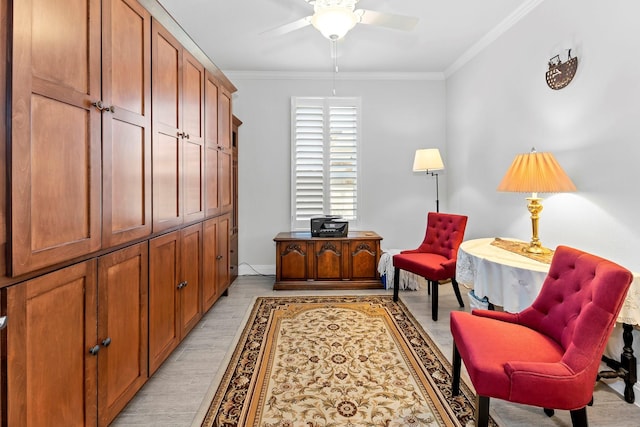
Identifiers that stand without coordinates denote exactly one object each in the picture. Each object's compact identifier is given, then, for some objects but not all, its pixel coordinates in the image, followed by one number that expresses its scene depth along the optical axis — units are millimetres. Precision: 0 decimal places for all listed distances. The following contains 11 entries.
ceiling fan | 2033
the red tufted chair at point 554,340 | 1298
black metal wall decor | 2316
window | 4438
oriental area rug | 1735
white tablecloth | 1657
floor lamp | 3809
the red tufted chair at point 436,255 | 3004
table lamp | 2127
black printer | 4020
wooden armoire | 1048
